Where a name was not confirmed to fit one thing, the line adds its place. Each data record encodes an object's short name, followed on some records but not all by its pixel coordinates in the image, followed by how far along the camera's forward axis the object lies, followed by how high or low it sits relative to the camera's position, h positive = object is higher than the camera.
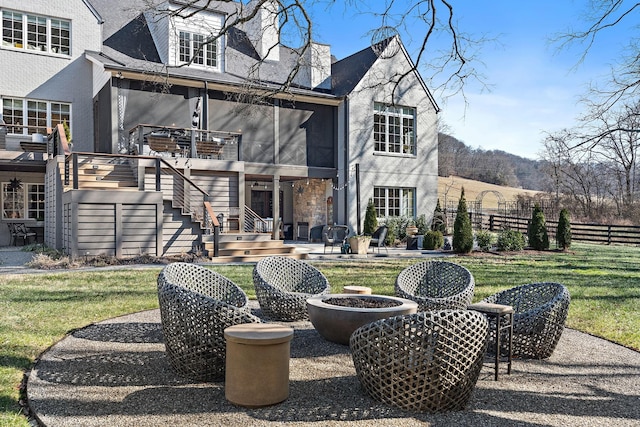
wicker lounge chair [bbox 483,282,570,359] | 4.52 -1.06
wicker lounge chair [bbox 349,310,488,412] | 3.28 -0.98
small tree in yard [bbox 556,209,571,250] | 16.59 -0.62
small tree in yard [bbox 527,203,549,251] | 16.45 -0.65
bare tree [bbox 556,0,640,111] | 6.83 +2.49
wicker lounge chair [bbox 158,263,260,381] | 3.89 -0.91
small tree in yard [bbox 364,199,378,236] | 18.23 -0.32
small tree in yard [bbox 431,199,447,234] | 19.50 -0.36
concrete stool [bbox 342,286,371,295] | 5.82 -0.92
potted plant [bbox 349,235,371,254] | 14.55 -0.92
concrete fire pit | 4.56 -0.92
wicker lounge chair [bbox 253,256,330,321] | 5.87 -0.92
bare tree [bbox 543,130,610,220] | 33.50 +1.90
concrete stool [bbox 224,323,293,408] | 3.44 -1.08
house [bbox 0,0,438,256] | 12.62 +2.65
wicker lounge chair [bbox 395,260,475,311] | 5.90 -0.85
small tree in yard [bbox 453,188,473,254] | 14.87 -0.66
